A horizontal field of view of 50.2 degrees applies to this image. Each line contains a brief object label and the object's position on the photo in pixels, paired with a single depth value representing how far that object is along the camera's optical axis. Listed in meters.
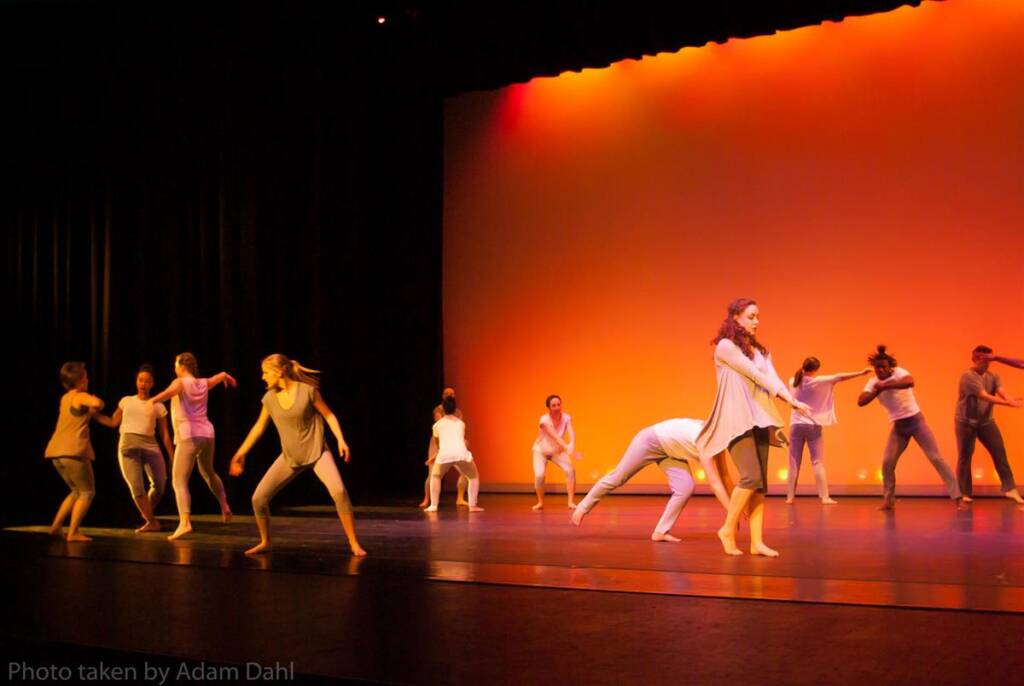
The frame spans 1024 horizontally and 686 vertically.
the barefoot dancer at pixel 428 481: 12.67
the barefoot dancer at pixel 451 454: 12.22
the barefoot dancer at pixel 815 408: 12.00
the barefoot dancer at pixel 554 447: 12.32
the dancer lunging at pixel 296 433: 7.95
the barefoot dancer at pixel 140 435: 10.30
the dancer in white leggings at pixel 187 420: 10.23
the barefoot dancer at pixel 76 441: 9.58
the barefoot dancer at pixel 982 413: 10.98
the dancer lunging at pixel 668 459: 8.21
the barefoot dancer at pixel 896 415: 11.02
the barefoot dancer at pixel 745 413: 7.18
